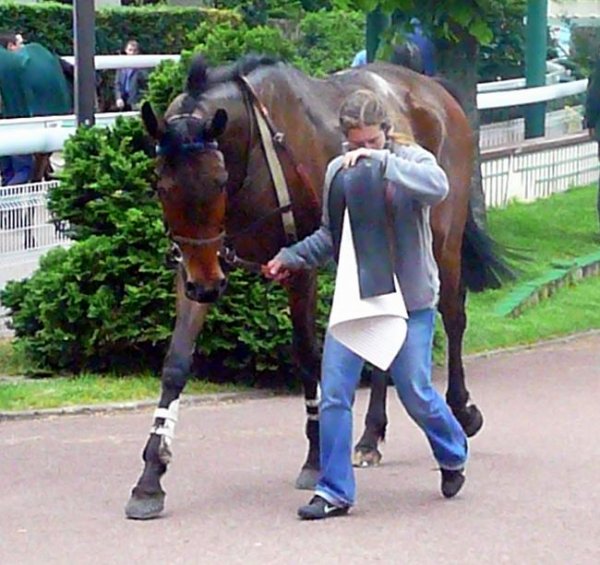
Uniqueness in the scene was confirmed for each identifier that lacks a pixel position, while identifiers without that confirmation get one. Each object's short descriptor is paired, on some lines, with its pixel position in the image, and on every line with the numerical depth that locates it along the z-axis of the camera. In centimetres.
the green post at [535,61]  2147
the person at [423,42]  1488
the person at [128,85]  2289
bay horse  703
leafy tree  1452
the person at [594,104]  1723
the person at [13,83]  1731
